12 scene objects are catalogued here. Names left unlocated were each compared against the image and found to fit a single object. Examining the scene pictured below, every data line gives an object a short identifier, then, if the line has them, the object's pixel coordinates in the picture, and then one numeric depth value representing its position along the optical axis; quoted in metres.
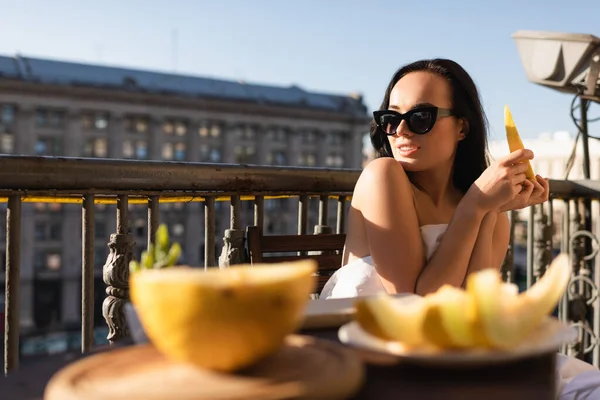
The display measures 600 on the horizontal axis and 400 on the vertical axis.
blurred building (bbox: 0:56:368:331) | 49.19
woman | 1.41
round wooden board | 0.54
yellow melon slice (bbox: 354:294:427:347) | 0.67
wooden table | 0.60
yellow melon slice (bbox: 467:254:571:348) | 0.64
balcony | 1.69
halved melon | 0.56
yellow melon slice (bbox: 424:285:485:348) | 0.64
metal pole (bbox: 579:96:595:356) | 3.42
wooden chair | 1.81
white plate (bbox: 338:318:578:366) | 0.63
